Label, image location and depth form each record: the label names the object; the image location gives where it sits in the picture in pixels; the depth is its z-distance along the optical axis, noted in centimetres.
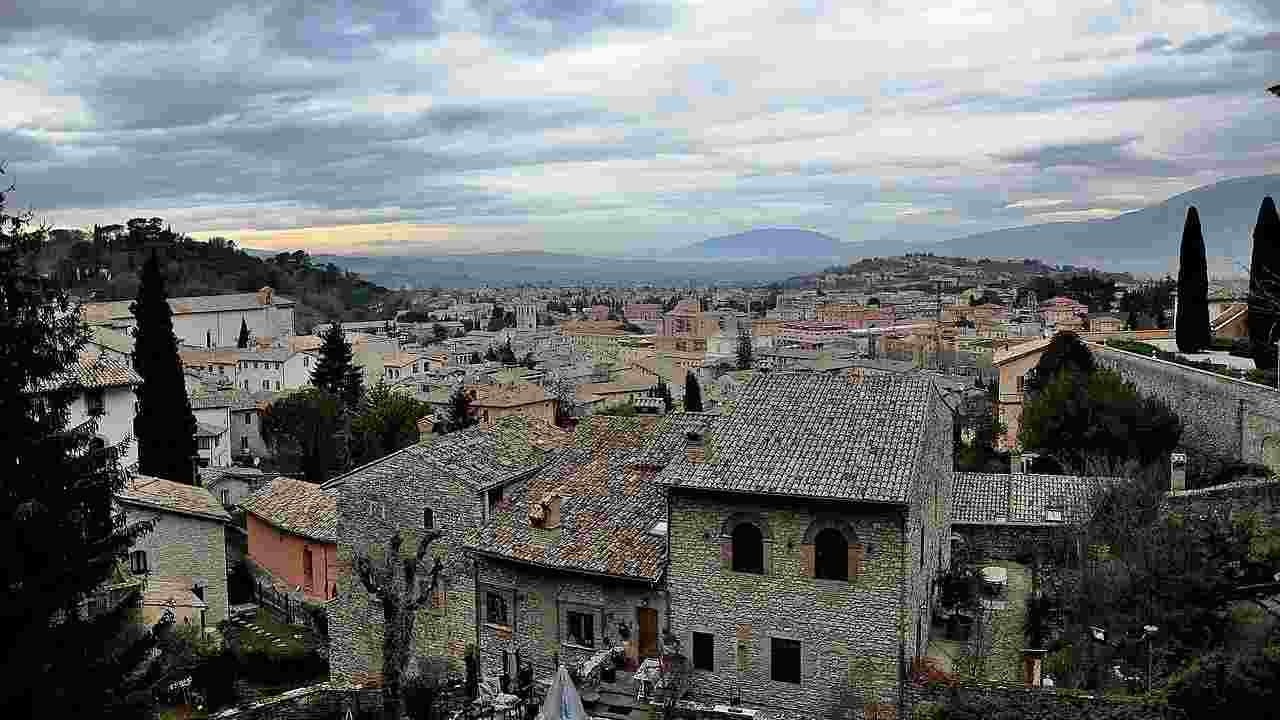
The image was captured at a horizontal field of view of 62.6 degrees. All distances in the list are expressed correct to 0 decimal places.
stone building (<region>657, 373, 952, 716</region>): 1625
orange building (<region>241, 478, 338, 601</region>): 3017
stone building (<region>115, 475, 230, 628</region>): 2834
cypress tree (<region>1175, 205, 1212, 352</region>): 4166
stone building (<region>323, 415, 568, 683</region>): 2023
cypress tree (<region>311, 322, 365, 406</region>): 6175
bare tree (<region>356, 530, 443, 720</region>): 1616
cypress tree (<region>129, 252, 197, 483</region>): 3762
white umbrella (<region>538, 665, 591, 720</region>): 1381
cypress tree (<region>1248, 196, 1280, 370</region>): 3372
